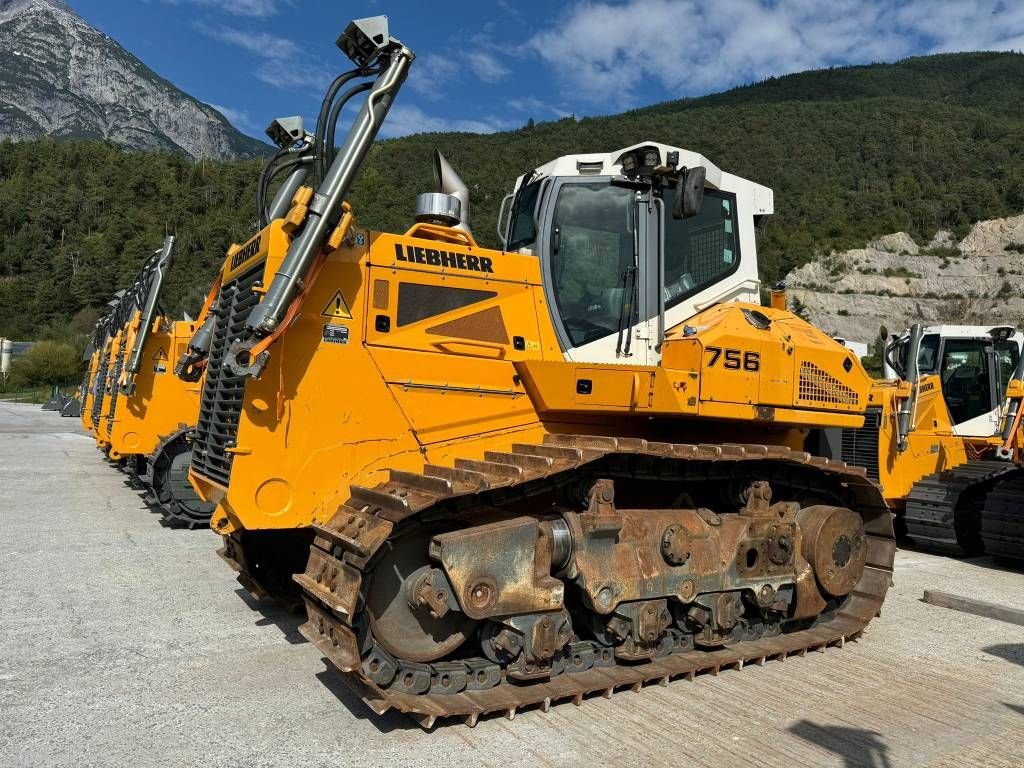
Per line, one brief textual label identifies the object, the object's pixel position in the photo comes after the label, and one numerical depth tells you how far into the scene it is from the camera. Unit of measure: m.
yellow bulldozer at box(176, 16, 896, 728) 4.18
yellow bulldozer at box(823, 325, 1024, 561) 9.29
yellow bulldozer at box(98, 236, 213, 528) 11.57
